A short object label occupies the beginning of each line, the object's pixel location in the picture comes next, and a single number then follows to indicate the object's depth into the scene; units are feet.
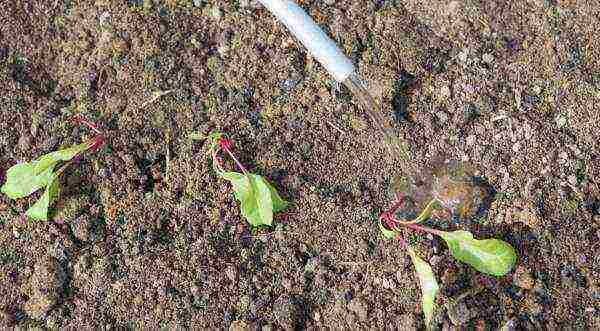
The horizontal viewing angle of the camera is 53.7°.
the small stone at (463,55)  1.70
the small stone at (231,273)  1.52
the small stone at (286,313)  1.48
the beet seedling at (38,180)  1.54
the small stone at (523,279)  1.48
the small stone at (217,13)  1.76
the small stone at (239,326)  1.47
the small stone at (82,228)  1.56
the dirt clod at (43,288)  1.51
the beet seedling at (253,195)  1.50
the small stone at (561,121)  1.63
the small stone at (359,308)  1.48
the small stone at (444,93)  1.66
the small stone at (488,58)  1.69
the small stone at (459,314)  1.45
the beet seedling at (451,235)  1.43
